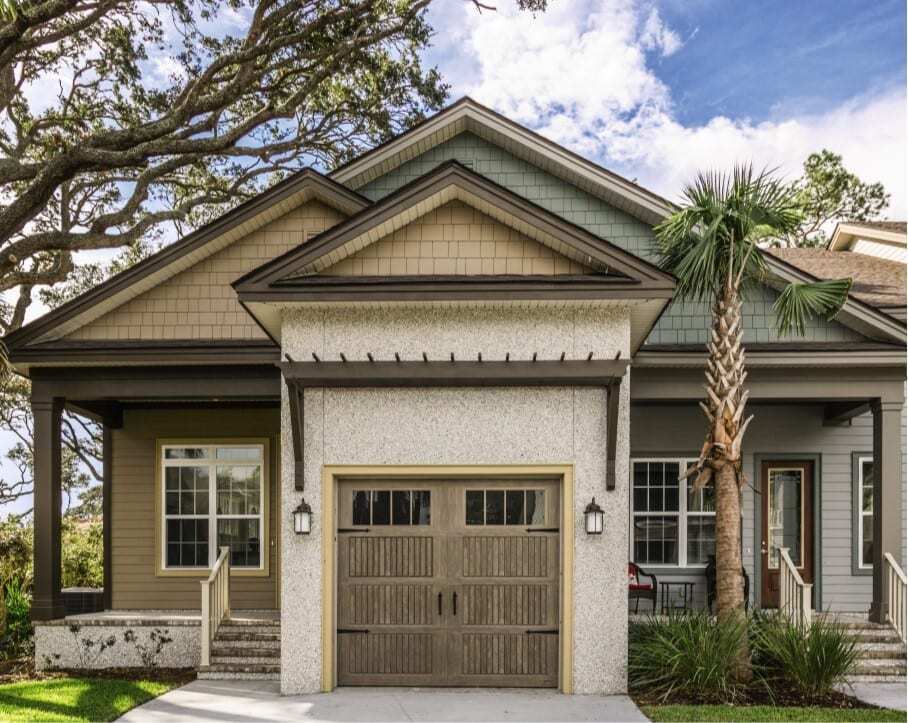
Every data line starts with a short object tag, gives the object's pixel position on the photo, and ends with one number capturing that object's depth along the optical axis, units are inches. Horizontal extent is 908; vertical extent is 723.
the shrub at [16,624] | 445.2
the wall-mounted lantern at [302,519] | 330.6
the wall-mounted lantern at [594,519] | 327.9
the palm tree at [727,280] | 352.8
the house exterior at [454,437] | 327.0
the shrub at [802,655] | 335.0
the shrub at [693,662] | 327.6
